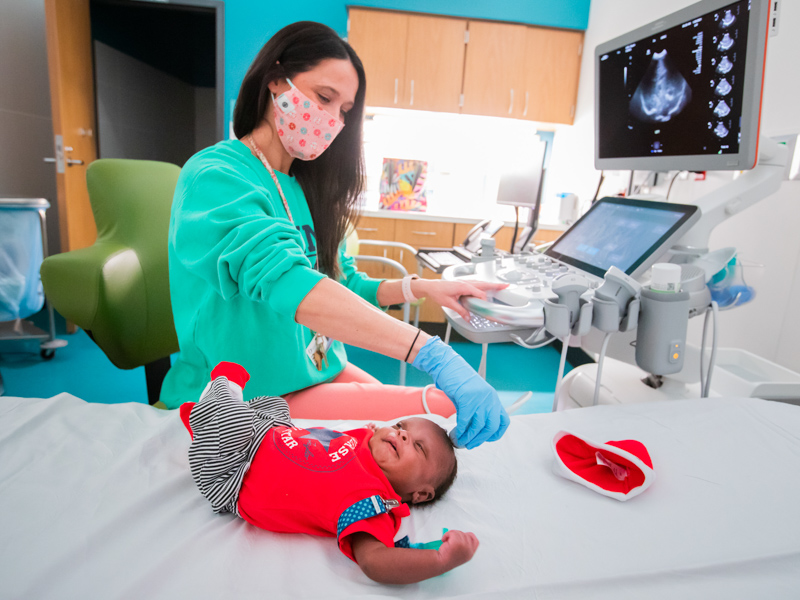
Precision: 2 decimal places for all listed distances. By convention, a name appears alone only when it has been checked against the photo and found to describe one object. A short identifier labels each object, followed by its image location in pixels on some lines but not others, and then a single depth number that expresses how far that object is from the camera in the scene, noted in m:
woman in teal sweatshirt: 0.85
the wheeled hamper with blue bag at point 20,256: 2.32
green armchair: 1.25
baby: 0.68
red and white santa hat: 0.84
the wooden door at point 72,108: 2.89
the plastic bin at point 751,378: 1.24
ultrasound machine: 0.97
